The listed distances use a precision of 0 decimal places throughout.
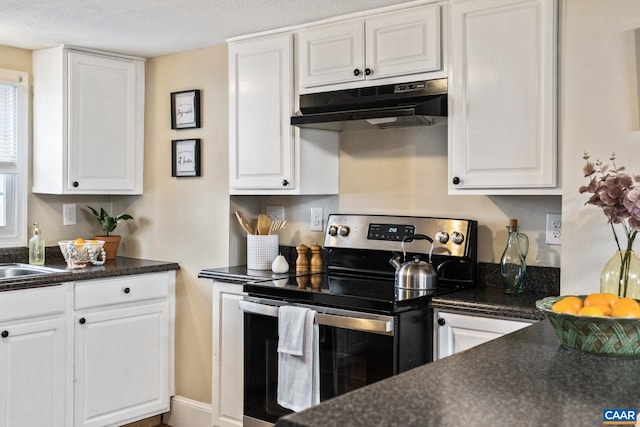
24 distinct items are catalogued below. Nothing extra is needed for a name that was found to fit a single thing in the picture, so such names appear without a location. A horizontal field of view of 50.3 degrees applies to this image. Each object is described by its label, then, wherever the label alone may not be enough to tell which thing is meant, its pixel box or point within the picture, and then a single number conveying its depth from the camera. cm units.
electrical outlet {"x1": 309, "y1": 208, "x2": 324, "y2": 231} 356
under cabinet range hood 275
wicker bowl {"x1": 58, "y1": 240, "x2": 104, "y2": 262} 355
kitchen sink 346
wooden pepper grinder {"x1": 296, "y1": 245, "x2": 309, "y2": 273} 342
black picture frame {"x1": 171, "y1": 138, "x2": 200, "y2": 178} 372
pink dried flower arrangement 175
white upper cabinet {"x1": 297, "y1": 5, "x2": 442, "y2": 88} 280
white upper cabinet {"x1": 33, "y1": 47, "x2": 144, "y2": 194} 362
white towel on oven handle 276
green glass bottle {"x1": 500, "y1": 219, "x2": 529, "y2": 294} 273
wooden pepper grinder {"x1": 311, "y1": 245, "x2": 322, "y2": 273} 343
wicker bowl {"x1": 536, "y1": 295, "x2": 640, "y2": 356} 148
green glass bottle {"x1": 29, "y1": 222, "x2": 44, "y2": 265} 363
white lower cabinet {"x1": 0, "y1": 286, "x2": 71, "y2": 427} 301
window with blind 368
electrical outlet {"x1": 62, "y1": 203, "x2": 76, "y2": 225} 395
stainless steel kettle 280
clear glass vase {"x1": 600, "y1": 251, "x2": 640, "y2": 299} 199
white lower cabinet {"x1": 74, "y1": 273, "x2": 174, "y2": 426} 333
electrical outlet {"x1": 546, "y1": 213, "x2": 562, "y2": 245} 278
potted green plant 391
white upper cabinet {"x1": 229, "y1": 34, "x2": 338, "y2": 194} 327
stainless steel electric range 258
